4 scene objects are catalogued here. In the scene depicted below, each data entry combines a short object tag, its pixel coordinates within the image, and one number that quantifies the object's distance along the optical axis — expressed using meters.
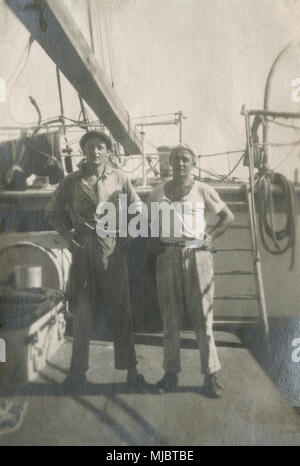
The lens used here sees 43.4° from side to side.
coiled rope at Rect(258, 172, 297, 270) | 3.25
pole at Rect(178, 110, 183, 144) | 3.04
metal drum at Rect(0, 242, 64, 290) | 3.21
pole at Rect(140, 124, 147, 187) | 3.46
